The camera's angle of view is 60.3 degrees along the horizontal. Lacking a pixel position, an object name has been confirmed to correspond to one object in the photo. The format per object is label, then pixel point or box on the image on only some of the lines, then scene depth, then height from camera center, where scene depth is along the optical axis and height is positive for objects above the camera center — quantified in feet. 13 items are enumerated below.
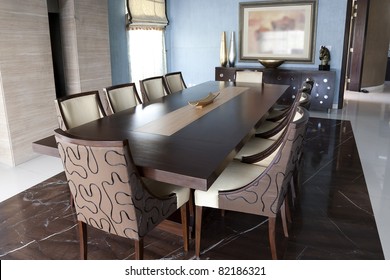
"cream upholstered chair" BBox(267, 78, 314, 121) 8.30 -1.09
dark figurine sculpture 19.77 -0.08
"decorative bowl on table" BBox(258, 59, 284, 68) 20.52 -0.35
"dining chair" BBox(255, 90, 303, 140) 9.96 -2.18
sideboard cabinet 19.52 -1.41
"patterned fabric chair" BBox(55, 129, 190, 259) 5.18 -2.17
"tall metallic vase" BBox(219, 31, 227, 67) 22.30 +0.43
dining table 5.63 -1.63
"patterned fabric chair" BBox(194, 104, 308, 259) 6.14 -2.53
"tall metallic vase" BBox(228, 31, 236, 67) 22.32 +0.39
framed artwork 20.44 +1.67
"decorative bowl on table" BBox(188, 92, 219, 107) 10.32 -1.34
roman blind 19.34 +2.69
